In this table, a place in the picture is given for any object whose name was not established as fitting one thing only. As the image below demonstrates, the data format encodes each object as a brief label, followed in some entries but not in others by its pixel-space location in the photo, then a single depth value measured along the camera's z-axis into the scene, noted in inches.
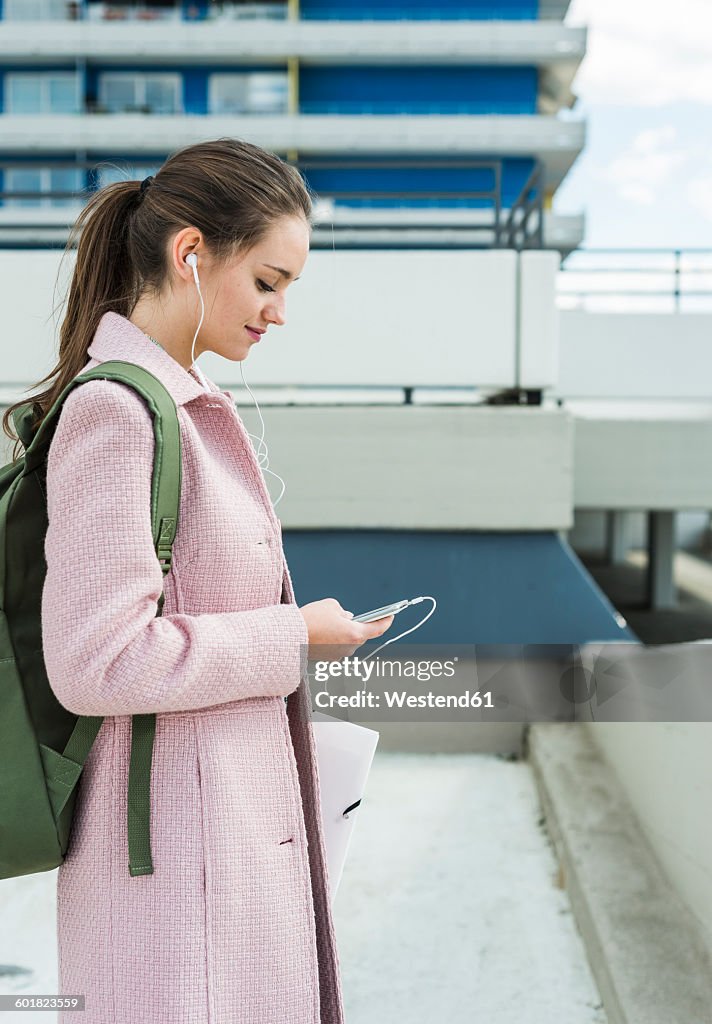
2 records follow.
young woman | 39.5
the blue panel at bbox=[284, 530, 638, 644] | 192.7
